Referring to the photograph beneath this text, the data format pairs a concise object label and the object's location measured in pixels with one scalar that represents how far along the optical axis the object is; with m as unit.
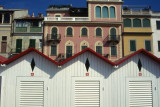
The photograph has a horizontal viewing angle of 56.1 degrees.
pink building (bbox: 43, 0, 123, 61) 27.14
